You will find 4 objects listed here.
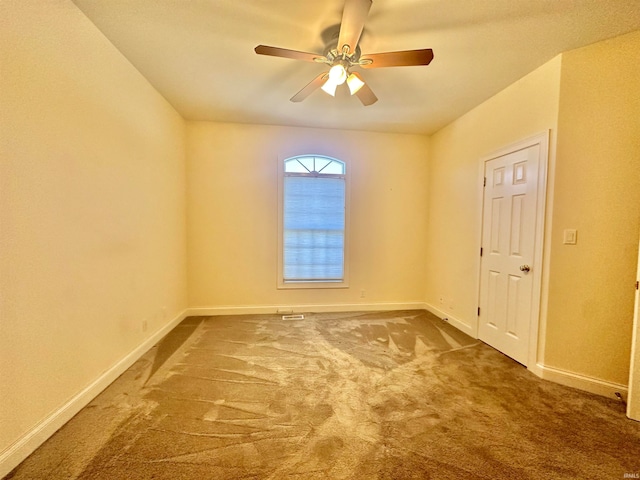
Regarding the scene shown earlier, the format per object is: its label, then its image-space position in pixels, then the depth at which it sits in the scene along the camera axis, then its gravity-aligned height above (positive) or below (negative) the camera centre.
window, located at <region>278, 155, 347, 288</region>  3.73 +0.09
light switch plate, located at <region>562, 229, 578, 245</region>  2.04 -0.03
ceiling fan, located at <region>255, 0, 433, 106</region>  1.46 +1.21
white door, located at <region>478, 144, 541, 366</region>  2.31 -0.18
